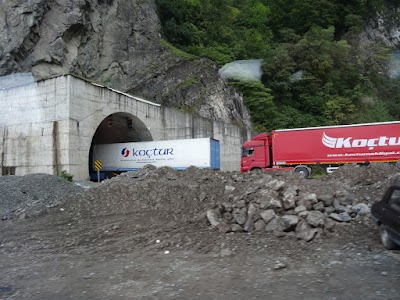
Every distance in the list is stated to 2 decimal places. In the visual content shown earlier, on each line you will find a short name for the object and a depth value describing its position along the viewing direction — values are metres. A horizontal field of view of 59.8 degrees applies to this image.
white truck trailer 24.11
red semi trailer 20.42
